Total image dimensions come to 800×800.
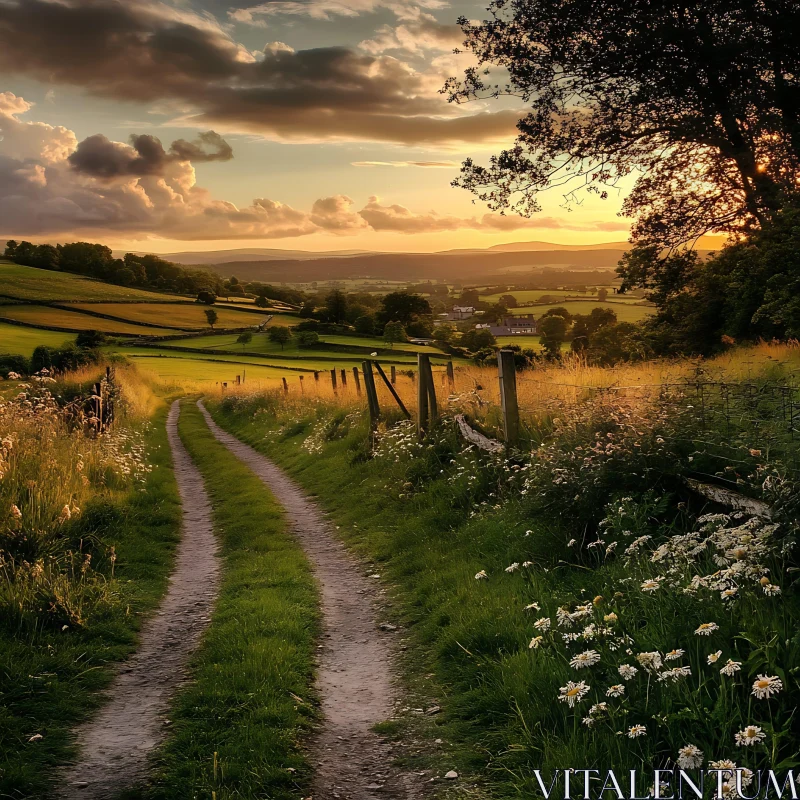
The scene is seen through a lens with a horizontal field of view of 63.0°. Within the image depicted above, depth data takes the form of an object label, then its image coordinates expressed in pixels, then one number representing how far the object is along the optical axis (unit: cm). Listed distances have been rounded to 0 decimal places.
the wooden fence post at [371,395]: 1555
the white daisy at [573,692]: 384
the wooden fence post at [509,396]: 1002
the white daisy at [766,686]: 326
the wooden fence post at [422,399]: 1320
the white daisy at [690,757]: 314
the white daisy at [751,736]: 310
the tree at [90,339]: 4478
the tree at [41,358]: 3127
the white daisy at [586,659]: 412
